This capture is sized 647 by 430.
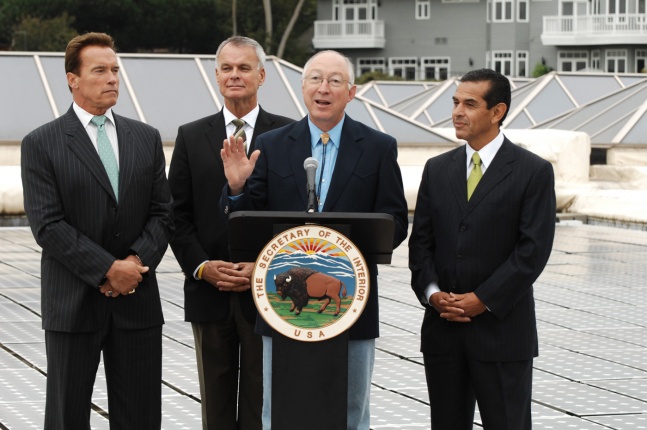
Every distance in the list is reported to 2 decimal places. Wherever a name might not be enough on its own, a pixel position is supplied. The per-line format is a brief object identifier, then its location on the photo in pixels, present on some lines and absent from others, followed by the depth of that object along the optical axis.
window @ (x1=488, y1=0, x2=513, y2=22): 85.56
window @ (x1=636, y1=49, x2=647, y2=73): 82.06
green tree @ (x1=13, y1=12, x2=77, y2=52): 79.00
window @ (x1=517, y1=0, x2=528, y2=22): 85.88
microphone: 5.52
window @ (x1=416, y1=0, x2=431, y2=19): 87.94
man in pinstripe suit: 6.14
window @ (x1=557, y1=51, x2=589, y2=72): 84.56
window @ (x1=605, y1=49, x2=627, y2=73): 82.69
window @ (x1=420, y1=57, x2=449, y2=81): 86.81
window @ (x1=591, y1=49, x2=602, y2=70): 84.25
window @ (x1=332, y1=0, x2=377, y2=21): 91.56
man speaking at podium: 5.92
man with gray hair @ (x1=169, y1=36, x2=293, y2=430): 6.68
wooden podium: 5.43
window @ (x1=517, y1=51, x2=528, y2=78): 85.09
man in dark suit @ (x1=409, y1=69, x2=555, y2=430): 6.05
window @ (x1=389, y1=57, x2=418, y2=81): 88.81
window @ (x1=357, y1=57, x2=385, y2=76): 90.50
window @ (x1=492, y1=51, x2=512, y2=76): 85.19
